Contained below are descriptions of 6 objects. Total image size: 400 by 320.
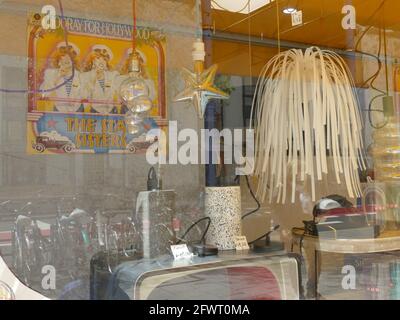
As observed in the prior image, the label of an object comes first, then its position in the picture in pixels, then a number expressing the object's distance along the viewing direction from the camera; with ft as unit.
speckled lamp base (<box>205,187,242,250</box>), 3.59
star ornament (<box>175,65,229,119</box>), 3.75
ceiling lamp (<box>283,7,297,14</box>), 5.20
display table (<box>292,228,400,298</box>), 4.22
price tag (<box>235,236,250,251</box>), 3.57
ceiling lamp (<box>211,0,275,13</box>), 4.85
